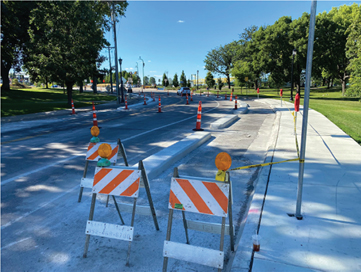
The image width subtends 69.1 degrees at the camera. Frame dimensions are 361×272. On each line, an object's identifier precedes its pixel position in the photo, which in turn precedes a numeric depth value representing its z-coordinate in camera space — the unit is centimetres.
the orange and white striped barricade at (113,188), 314
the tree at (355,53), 2152
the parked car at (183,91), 4415
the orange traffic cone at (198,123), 1135
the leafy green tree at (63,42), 2258
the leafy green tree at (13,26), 2838
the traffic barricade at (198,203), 270
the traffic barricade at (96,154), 458
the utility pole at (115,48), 2638
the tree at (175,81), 9575
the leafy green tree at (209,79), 7993
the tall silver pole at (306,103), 329
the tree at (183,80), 8979
